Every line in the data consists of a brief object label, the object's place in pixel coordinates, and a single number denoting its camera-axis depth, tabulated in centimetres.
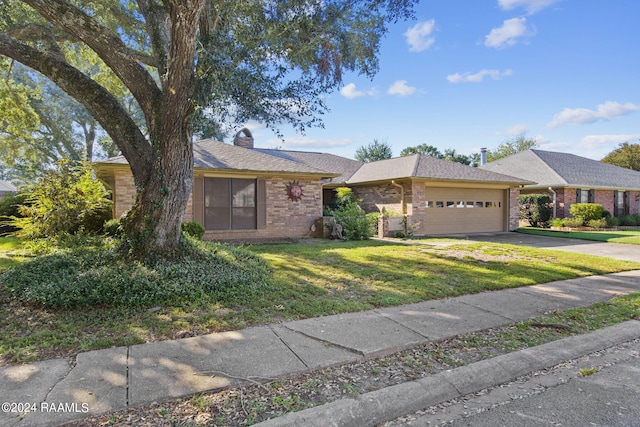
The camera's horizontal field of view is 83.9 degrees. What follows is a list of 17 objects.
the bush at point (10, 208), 1521
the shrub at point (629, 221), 2162
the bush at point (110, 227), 1000
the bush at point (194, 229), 1020
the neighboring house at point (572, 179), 2005
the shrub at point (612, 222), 2009
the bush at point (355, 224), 1339
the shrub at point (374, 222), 1492
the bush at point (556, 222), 1902
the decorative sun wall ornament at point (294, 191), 1357
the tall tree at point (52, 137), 2458
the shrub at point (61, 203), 968
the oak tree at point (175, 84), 568
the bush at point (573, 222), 1889
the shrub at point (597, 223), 1897
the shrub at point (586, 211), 1902
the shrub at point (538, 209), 2000
